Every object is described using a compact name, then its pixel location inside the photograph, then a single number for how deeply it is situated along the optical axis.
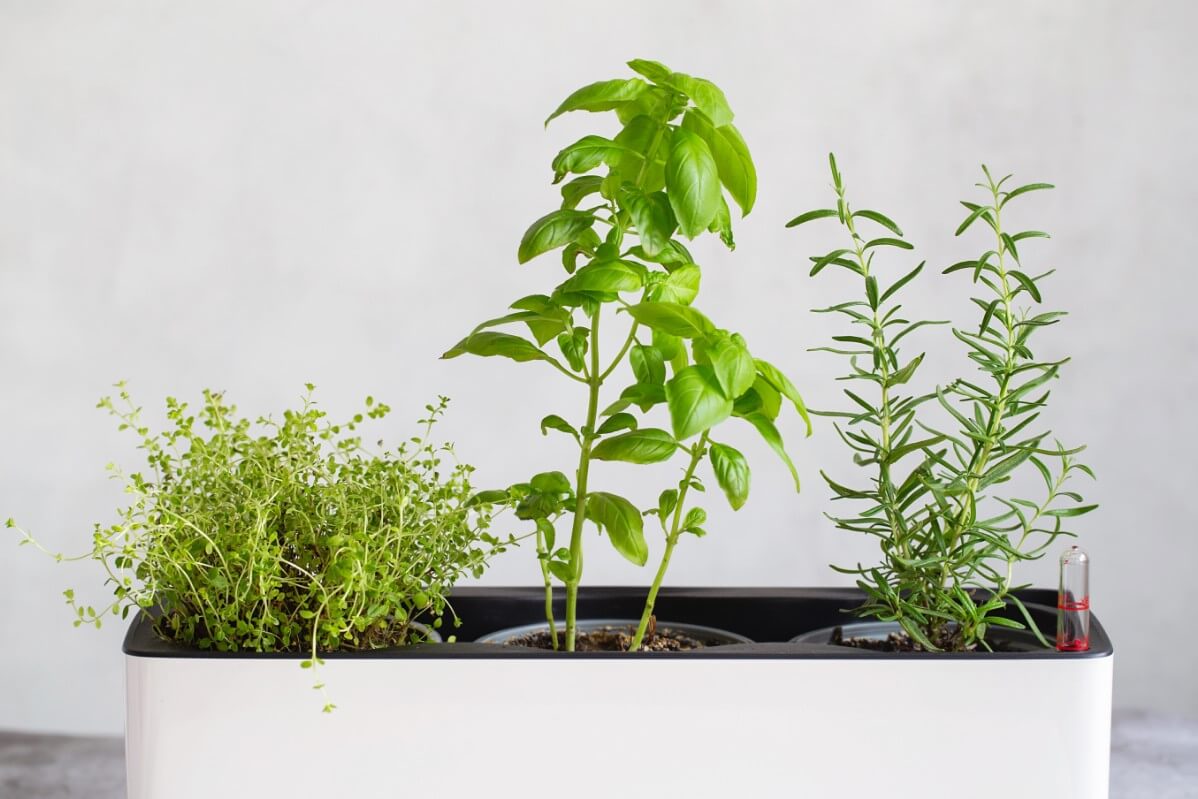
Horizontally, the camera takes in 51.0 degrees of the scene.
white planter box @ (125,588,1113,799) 0.88
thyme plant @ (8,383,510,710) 0.92
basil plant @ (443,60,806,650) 0.93
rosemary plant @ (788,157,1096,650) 1.02
